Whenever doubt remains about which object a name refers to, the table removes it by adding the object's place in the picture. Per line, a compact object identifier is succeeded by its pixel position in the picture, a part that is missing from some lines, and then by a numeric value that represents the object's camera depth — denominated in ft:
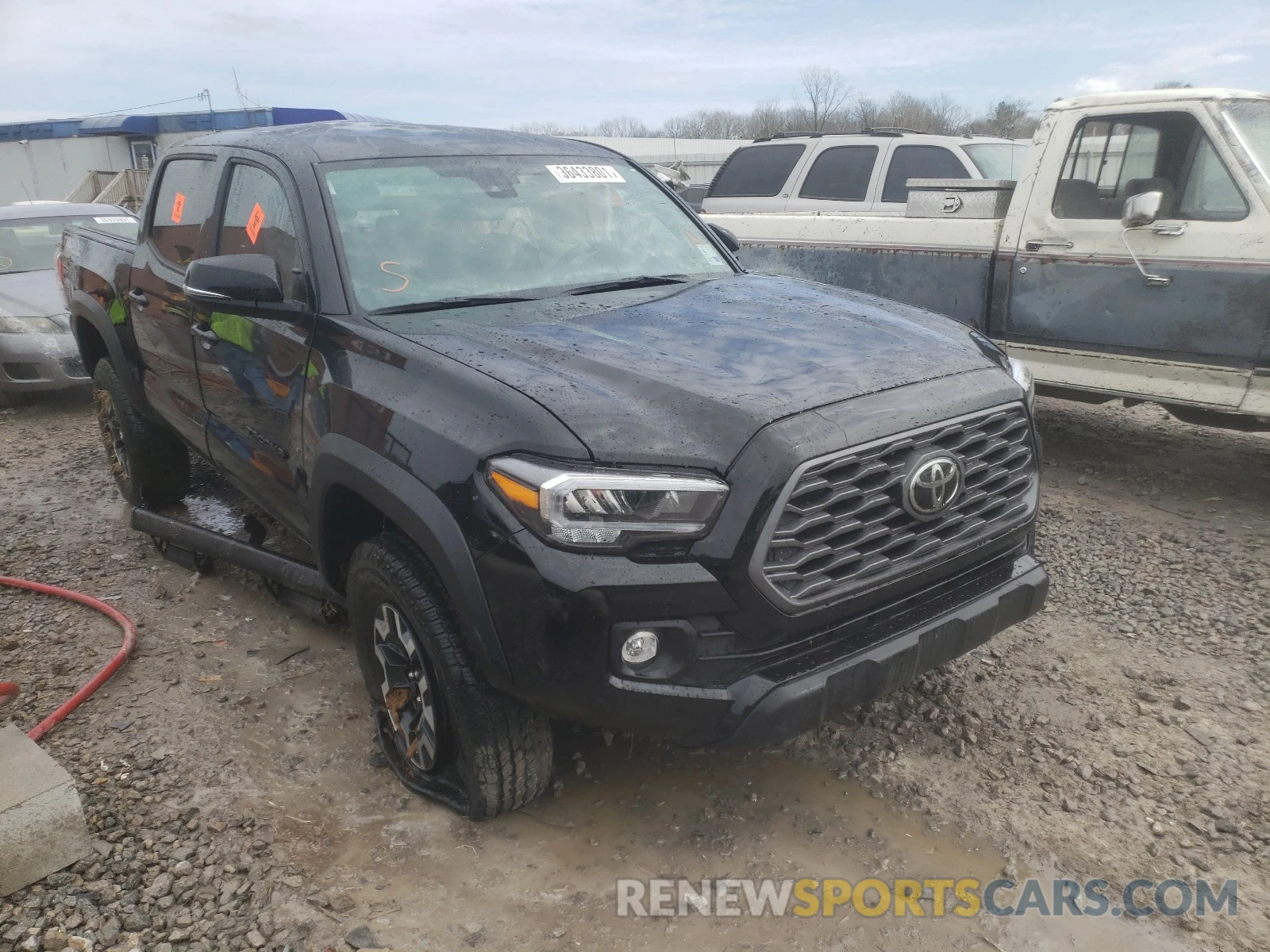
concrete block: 8.57
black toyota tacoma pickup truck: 7.58
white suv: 28.17
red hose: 11.08
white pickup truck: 16.44
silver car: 25.93
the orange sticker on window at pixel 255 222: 11.57
